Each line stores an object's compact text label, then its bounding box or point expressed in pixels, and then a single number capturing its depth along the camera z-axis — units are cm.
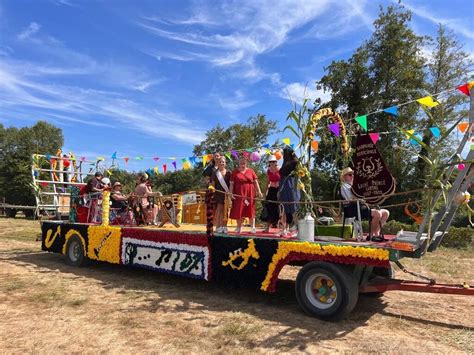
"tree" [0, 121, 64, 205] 3934
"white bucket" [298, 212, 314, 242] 566
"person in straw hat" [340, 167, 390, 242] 588
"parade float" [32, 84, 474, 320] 492
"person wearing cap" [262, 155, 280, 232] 710
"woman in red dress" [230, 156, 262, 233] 707
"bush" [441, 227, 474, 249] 1397
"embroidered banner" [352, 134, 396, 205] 534
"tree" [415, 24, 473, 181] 2511
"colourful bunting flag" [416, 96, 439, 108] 584
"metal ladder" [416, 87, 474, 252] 475
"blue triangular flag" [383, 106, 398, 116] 681
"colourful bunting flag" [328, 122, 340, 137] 748
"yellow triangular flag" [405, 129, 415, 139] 535
